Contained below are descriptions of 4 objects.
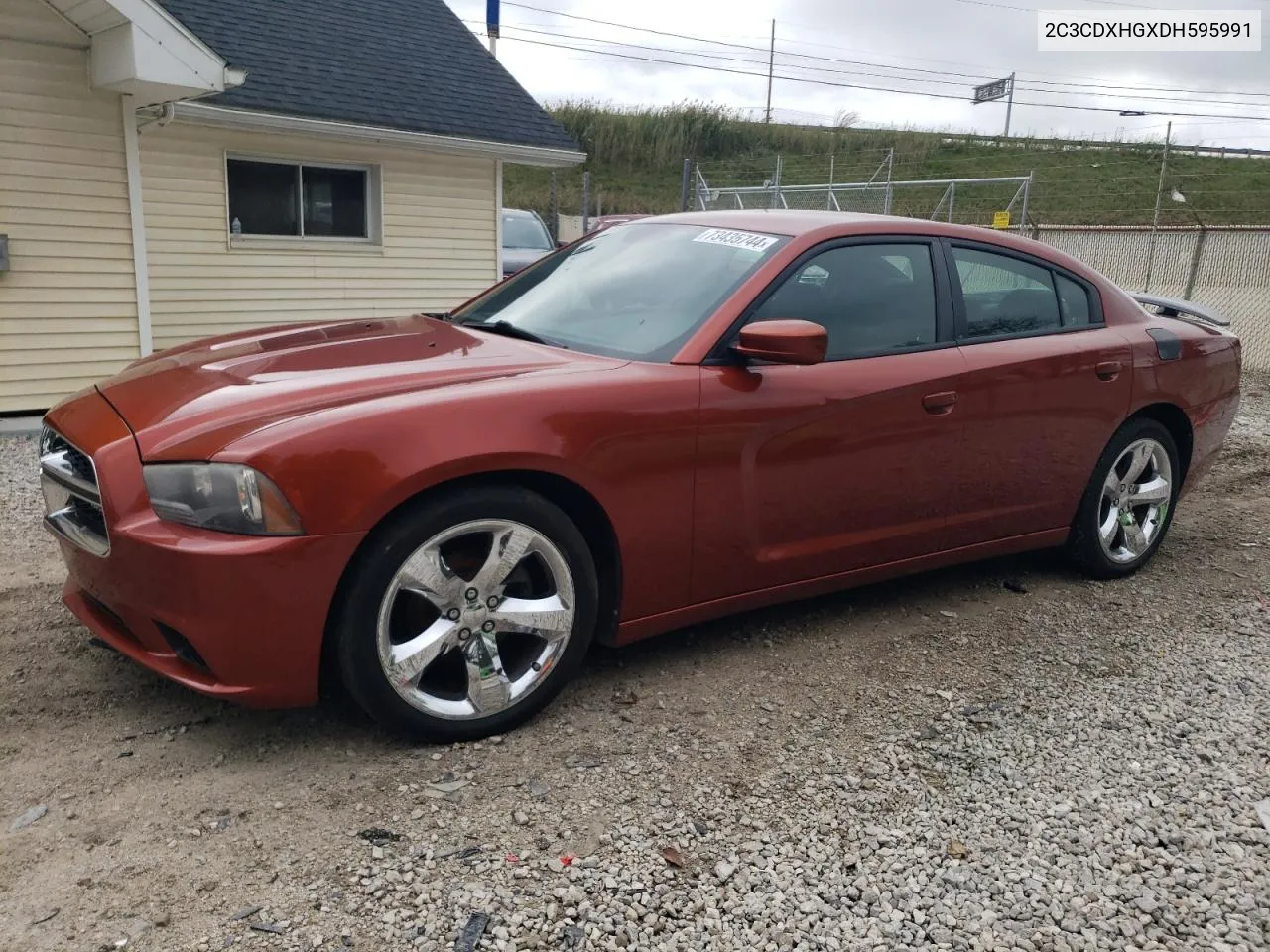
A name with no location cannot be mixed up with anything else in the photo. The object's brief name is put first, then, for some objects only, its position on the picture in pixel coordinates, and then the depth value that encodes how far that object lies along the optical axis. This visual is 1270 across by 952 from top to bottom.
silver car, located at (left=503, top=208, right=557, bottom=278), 13.26
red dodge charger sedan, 2.70
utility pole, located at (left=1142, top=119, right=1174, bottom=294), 13.96
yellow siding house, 7.51
